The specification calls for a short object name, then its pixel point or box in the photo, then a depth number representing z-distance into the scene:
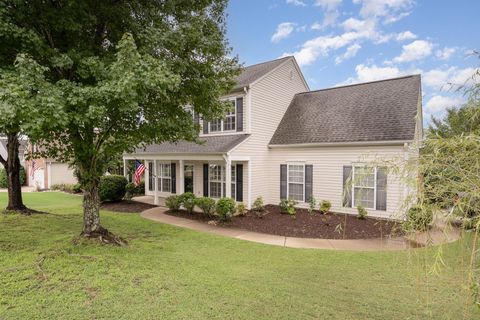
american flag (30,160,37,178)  26.94
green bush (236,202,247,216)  12.58
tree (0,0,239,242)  5.71
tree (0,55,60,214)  4.83
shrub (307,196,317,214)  12.97
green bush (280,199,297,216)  12.75
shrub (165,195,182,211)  13.23
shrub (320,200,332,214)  12.62
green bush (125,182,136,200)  17.17
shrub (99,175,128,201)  15.60
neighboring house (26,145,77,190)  26.47
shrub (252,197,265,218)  13.38
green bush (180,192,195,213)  12.76
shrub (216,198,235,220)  11.14
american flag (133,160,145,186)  16.55
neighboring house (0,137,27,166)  33.85
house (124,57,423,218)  11.98
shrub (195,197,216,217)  12.09
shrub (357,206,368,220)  11.59
